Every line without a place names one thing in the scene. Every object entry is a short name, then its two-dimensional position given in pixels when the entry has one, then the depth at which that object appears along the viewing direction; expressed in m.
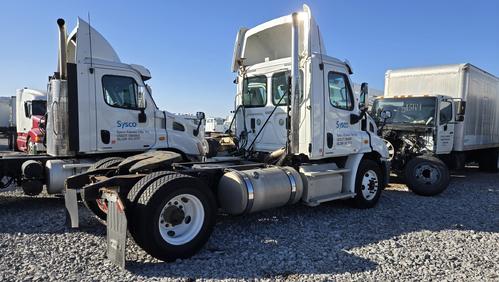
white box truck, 9.85
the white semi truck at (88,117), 7.34
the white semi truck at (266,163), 4.58
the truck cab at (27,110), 15.63
